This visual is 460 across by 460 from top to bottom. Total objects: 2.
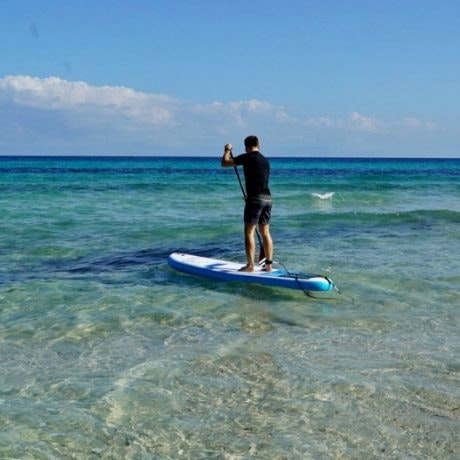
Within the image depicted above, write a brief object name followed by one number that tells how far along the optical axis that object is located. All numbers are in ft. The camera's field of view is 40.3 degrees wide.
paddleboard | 28.76
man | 30.30
